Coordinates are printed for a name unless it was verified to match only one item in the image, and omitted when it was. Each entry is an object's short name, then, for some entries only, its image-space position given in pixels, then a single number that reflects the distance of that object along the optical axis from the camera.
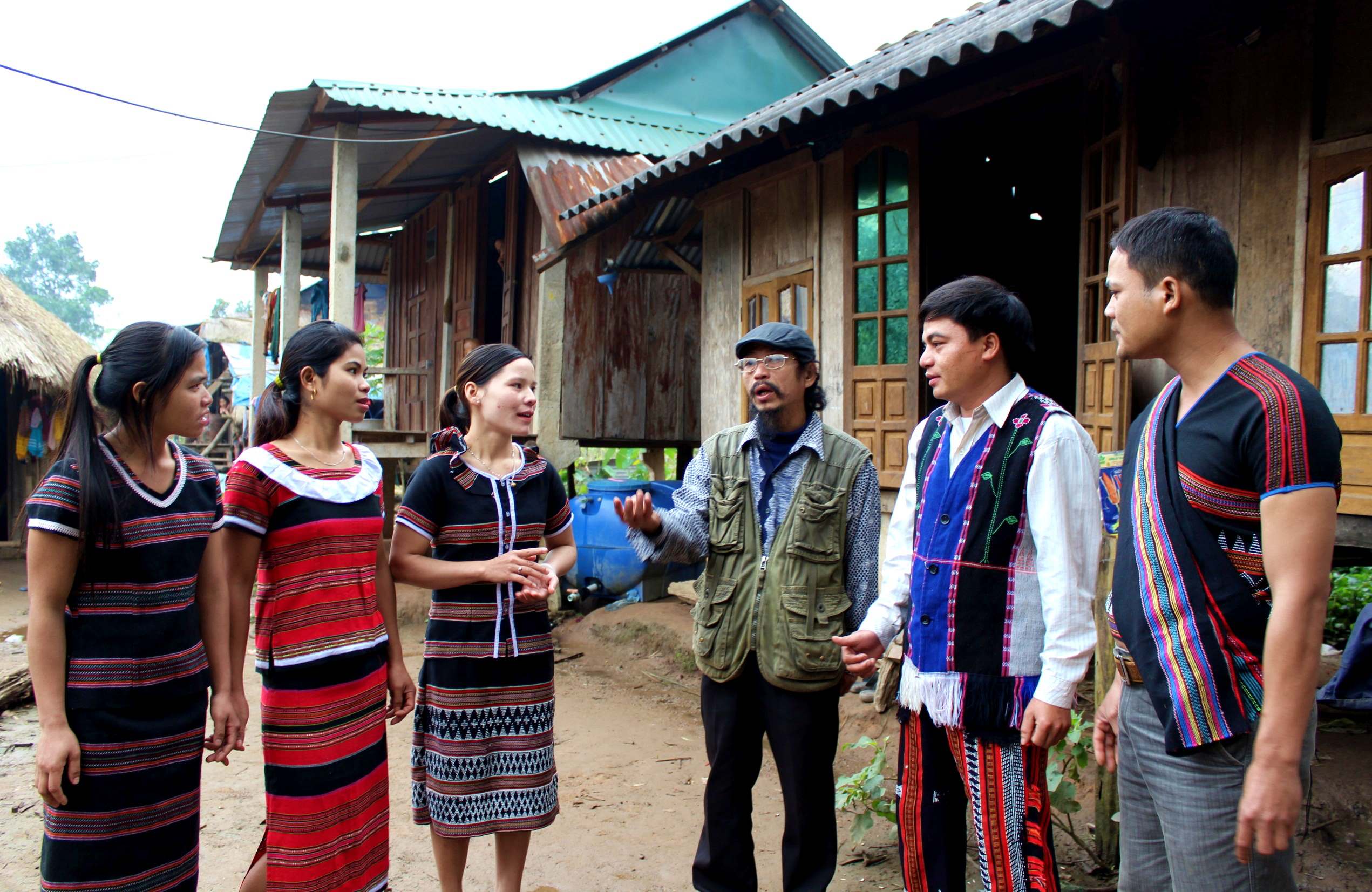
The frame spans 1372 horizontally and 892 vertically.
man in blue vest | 2.11
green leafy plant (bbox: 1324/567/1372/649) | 6.41
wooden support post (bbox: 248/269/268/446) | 12.56
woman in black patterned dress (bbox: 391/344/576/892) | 2.69
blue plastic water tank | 7.88
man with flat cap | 2.70
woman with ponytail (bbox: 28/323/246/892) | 2.04
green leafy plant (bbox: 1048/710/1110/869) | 3.15
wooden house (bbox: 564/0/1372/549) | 3.59
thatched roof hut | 10.82
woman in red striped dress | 2.38
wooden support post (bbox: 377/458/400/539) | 10.42
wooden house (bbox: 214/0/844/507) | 7.80
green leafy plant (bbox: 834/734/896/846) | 3.33
